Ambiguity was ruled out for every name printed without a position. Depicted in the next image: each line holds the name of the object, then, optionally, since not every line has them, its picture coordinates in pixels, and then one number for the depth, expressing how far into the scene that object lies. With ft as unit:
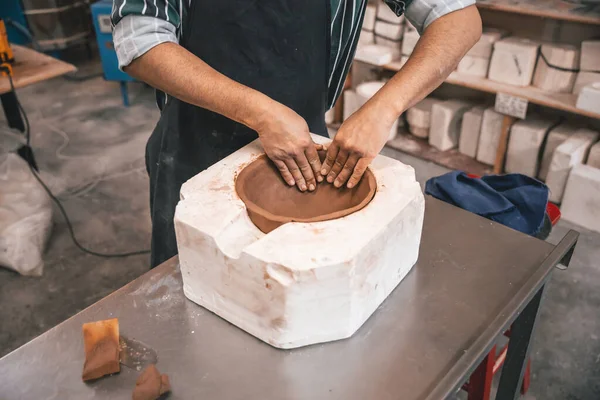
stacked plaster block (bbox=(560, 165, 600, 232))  9.31
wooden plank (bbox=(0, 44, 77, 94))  8.24
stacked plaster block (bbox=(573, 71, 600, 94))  9.67
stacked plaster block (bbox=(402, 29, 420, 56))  11.17
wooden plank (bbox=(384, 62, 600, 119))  9.75
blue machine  13.39
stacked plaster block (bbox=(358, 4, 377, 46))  11.94
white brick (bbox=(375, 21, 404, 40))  11.58
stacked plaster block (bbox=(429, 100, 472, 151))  11.54
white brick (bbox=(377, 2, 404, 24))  11.52
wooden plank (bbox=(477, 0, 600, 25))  9.27
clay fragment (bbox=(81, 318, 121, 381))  3.41
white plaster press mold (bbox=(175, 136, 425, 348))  3.29
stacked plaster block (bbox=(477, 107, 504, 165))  10.88
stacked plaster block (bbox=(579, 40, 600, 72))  9.43
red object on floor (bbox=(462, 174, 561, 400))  5.13
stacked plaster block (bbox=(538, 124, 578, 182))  10.16
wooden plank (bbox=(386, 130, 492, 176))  11.33
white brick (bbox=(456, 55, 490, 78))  10.86
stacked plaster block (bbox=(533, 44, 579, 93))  9.81
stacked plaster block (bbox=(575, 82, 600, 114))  9.23
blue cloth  5.69
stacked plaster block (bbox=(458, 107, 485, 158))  11.24
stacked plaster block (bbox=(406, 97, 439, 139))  11.91
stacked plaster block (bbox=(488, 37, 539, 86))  10.11
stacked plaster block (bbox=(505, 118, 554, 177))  10.38
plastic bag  8.25
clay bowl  4.13
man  4.20
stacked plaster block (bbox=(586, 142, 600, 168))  9.70
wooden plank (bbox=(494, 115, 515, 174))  10.61
